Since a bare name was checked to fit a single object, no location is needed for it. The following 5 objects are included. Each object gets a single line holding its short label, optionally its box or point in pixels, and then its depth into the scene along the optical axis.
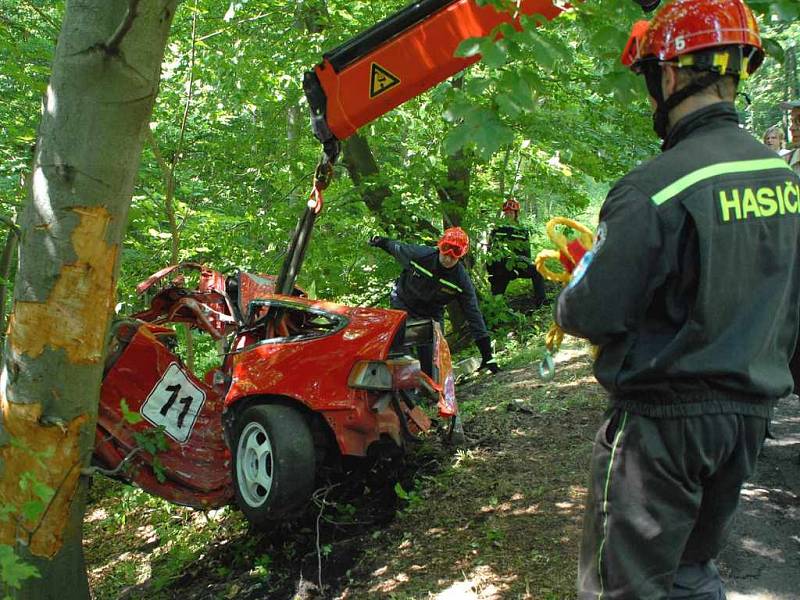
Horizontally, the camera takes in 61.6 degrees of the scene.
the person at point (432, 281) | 6.98
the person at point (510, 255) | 9.65
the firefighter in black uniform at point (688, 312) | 1.86
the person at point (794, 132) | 5.78
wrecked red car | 4.10
